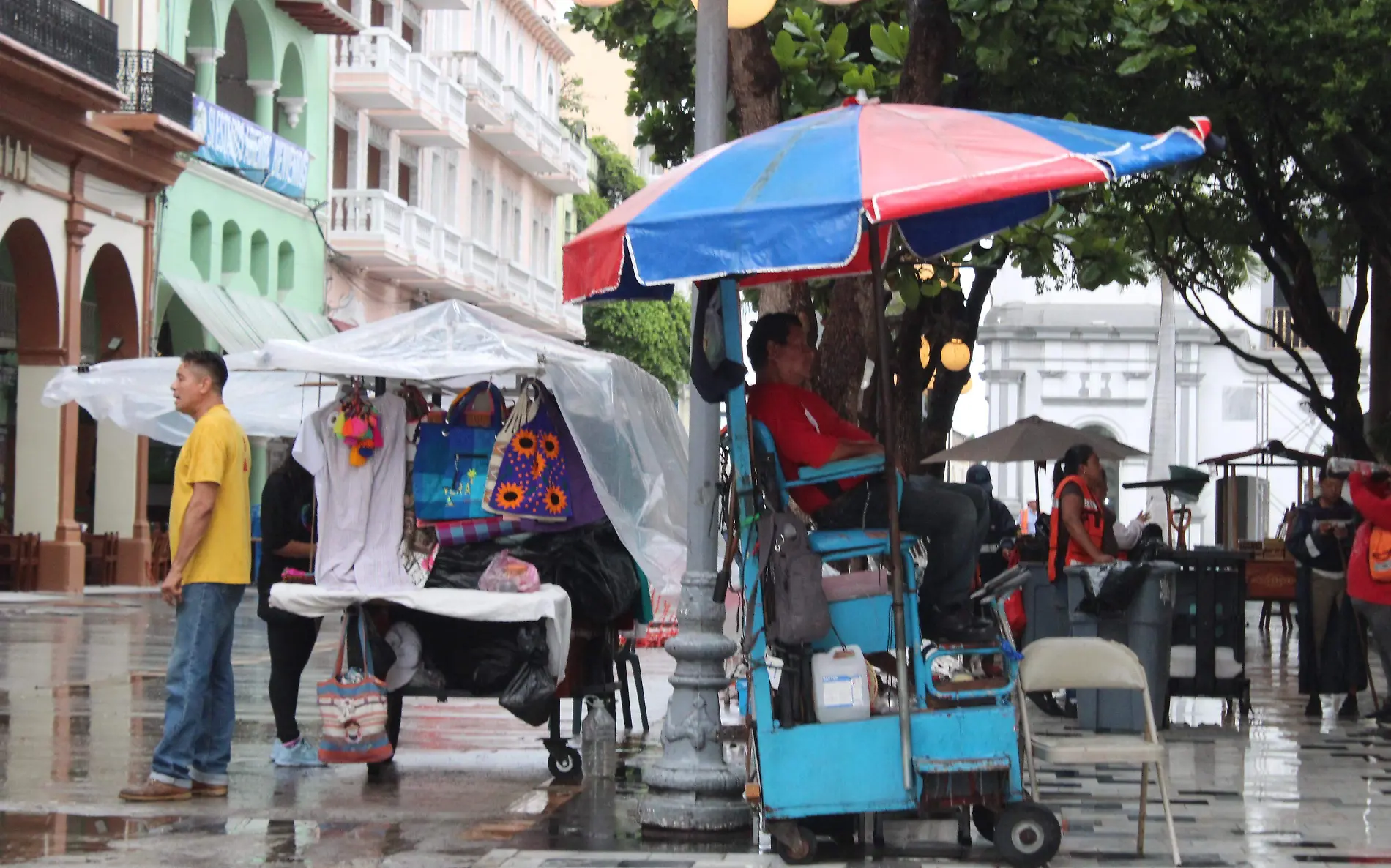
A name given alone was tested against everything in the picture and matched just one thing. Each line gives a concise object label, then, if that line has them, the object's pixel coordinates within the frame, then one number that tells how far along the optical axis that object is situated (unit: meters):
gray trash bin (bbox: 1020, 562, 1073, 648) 14.66
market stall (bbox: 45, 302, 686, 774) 9.98
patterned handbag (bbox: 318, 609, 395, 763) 9.55
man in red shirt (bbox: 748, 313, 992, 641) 7.89
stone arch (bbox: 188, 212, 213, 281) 31.88
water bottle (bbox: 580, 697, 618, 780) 10.27
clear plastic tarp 10.02
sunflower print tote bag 10.14
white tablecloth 9.62
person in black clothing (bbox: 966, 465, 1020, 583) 18.97
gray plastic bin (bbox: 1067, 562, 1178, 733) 12.94
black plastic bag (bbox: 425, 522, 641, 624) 10.16
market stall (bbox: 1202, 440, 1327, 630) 23.83
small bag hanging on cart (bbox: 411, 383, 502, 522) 10.24
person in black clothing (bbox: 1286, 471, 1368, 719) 14.39
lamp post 8.38
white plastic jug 7.74
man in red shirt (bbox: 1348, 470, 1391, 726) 12.91
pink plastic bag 9.85
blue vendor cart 7.23
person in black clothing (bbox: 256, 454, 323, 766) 10.38
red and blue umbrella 7.17
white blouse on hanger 10.05
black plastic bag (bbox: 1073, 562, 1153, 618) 12.86
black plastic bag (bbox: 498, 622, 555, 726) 9.69
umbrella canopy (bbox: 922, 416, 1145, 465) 21.56
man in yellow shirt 8.97
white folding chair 7.98
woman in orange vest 13.21
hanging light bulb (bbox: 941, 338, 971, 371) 22.25
